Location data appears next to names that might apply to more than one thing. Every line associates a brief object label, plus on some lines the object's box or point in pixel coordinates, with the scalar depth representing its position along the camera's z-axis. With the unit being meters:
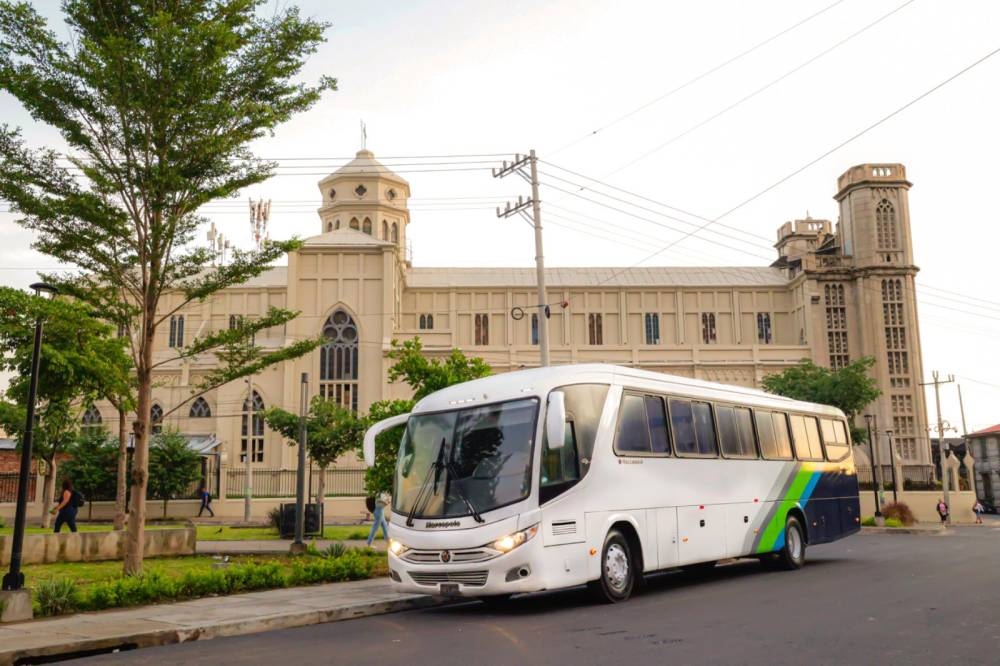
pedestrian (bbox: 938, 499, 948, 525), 37.65
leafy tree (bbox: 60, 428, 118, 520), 35.00
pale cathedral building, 50.41
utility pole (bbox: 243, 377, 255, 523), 36.66
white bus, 10.08
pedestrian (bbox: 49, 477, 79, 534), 19.85
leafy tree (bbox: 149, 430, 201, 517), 35.62
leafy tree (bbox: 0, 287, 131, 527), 12.39
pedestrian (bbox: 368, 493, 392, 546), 19.36
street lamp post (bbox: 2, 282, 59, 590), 9.98
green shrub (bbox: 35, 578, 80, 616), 10.27
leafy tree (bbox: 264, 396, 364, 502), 36.69
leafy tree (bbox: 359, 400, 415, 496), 17.83
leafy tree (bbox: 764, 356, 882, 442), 46.81
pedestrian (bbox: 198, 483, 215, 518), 36.28
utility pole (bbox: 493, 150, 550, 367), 21.44
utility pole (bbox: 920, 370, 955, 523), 41.59
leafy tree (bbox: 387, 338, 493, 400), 18.42
